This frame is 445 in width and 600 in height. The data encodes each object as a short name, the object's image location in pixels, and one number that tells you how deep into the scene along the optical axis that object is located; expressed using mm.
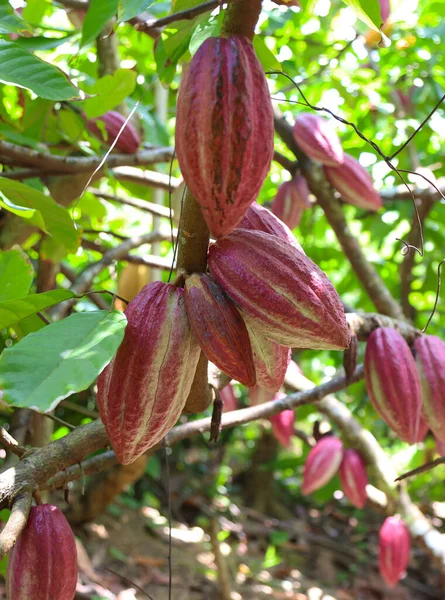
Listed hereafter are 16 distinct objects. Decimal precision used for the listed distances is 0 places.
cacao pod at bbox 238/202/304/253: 710
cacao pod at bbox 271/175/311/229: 1582
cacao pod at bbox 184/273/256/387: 603
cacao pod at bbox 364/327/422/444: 945
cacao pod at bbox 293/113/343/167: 1439
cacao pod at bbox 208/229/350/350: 607
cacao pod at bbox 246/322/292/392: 684
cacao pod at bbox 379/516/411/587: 1596
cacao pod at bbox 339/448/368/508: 1617
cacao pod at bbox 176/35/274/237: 516
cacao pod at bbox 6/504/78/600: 651
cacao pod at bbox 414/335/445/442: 984
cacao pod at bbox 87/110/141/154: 1434
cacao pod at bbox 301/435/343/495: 1684
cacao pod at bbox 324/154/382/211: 1486
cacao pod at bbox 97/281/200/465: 605
